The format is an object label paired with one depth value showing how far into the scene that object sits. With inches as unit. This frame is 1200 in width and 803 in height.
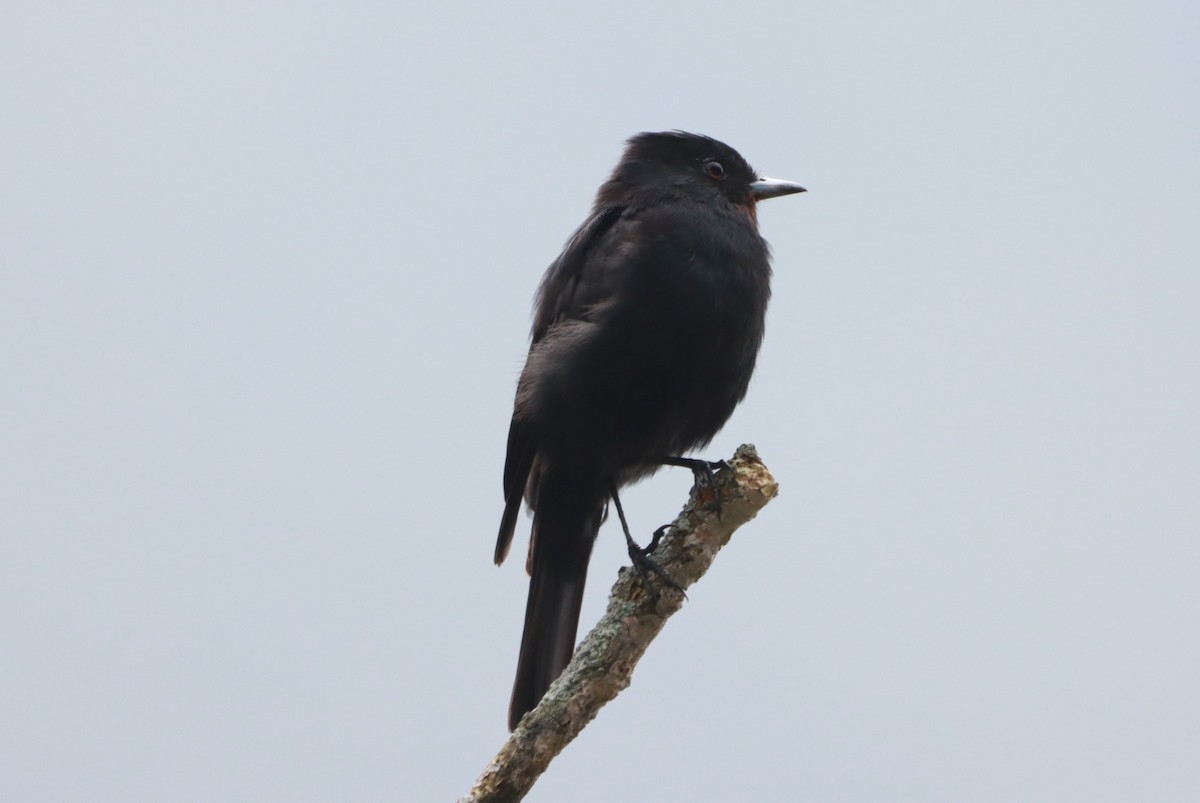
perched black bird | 432.1
